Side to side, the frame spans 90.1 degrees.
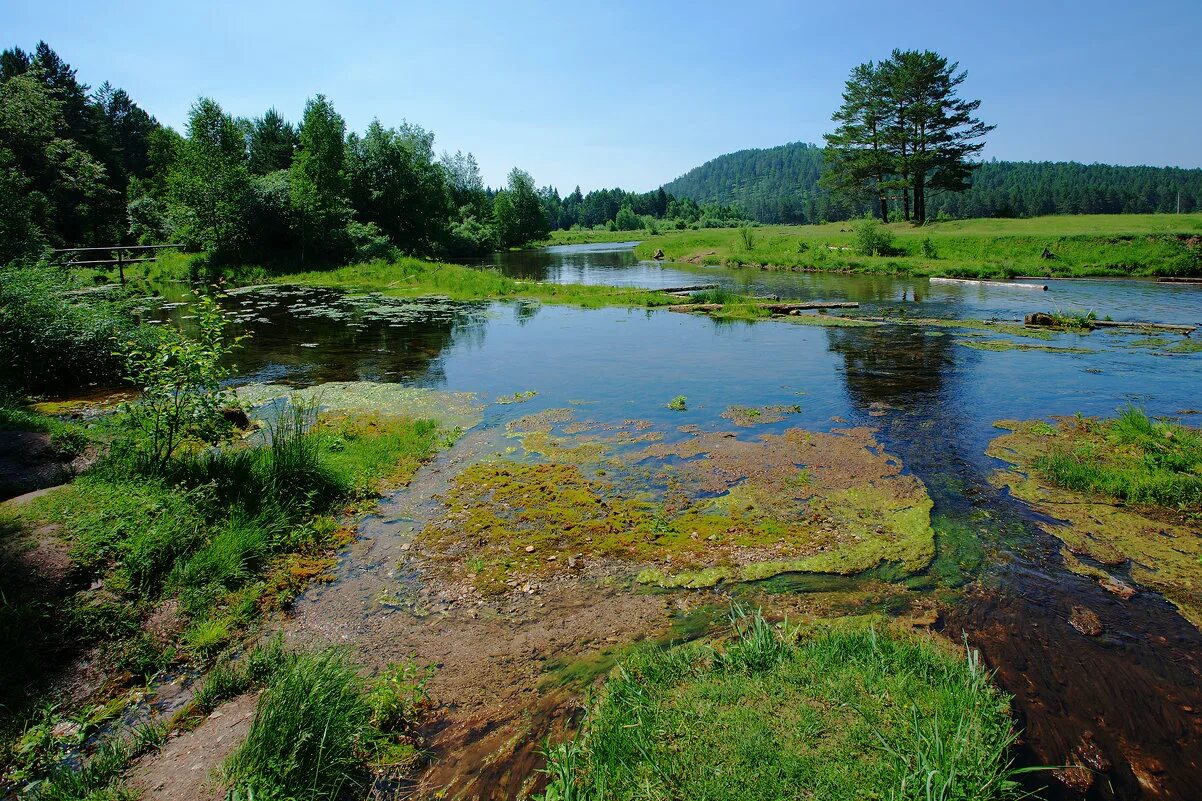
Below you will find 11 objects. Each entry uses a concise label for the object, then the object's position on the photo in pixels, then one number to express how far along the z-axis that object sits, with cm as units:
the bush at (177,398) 731
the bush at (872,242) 4262
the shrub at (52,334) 1284
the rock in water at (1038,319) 2073
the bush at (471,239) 6394
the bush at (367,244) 4333
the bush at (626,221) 14212
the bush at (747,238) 5119
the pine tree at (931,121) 5238
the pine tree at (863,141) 5578
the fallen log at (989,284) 2898
